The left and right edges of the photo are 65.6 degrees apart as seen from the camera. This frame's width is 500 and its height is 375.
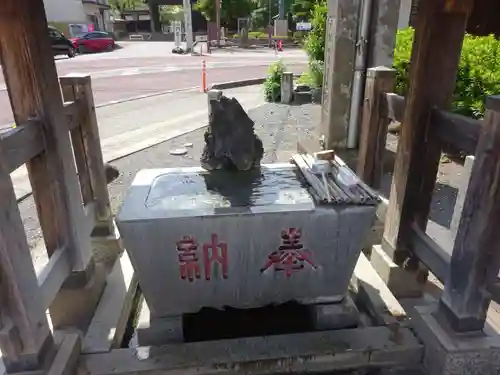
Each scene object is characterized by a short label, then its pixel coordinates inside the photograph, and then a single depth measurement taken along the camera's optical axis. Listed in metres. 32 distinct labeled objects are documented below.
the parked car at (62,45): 21.66
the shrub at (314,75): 9.76
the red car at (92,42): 25.06
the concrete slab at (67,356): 2.03
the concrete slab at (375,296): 2.59
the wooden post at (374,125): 3.04
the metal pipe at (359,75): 4.77
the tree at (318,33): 8.71
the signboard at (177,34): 25.23
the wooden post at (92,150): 2.92
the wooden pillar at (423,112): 2.34
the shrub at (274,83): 11.30
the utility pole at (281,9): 25.39
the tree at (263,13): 36.69
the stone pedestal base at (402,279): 2.81
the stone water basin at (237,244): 2.17
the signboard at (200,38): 33.66
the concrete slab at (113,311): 2.36
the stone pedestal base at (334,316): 2.49
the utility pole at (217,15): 28.95
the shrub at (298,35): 27.35
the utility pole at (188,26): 21.78
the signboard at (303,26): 21.89
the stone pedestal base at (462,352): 2.12
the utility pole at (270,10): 36.06
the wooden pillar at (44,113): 2.06
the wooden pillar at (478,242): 1.86
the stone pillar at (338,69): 4.83
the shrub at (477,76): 6.02
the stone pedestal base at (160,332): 2.38
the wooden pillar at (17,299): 1.79
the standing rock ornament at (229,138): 2.47
